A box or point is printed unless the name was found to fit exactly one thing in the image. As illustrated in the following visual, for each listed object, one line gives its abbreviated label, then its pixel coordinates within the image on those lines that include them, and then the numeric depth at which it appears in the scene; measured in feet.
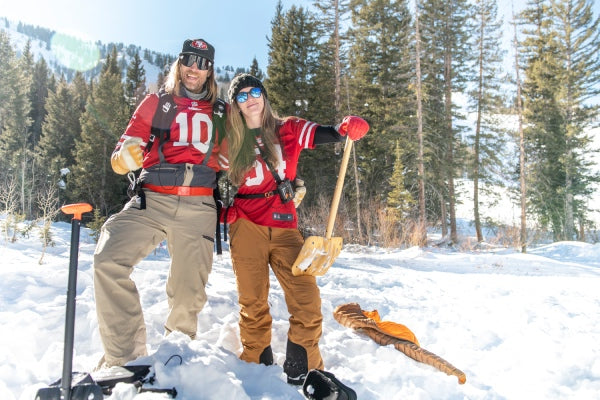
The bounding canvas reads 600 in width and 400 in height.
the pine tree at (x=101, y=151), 74.08
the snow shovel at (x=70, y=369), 5.75
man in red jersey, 8.78
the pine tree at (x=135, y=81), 101.23
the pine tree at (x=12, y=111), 86.33
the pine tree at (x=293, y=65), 59.98
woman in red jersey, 9.28
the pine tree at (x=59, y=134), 87.49
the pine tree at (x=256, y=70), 85.16
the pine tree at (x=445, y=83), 65.51
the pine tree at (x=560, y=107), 66.33
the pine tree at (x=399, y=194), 52.65
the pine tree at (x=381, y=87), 60.39
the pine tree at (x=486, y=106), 70.33
